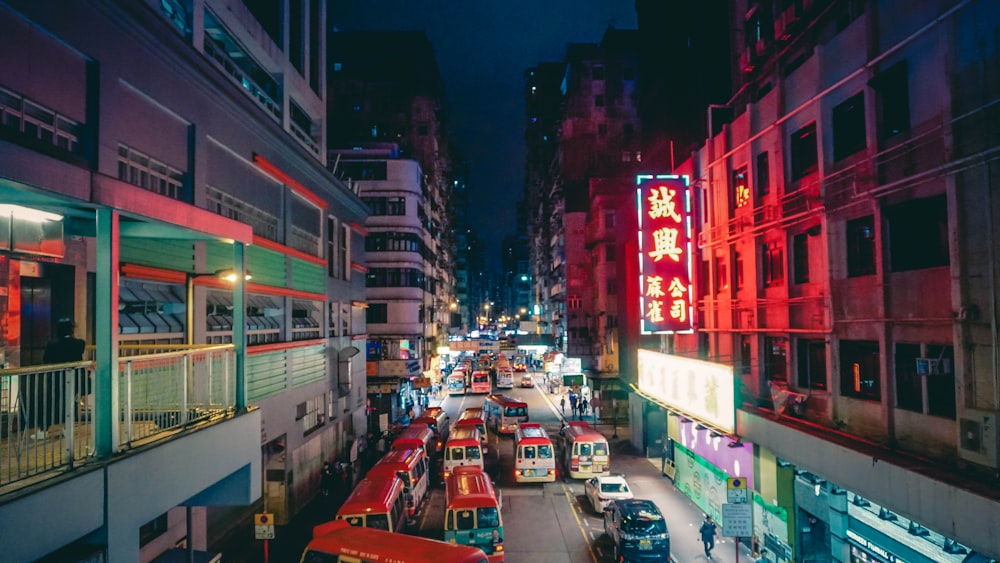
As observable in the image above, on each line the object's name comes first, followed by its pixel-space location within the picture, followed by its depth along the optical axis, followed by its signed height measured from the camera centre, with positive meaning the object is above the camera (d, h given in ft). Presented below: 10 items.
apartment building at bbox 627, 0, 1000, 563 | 31.45 +1.79
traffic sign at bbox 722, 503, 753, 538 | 45.65 -17.46
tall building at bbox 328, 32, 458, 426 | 147.95 +35.32
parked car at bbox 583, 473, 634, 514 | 70.54 -23.27
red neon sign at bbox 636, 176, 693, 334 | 67.36 +6.22
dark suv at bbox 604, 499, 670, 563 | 53.26 -21.86
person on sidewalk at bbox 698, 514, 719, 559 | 56.75 -23.18
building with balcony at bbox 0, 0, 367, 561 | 19.43 +3.85
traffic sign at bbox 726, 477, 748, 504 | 48.19 -15.78
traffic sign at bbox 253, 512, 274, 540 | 47.52 -18.05
